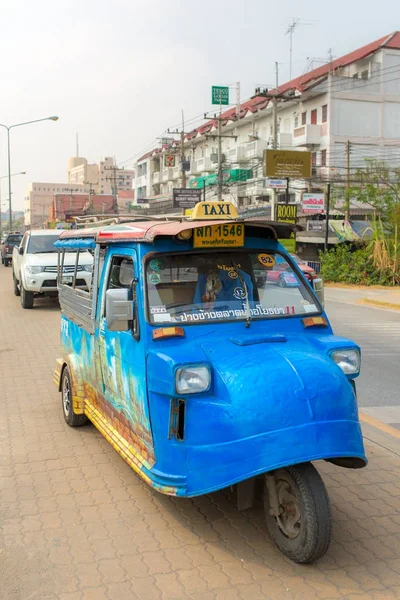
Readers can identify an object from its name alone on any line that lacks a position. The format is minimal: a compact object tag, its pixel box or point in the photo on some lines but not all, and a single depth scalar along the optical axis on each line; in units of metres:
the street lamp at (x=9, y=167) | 46.25
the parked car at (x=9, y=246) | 38.72
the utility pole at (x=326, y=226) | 26.67
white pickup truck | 15.25
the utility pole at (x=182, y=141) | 54.62
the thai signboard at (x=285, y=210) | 25.92
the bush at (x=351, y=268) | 25.08
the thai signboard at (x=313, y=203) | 29.70
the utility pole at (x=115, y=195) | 66.31
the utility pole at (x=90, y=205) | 82.01
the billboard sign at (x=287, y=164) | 29.14
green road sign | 58.31
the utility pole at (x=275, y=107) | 29.98
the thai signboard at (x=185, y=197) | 50.00
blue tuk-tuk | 3.31
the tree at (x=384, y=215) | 24.52
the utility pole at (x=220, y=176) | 42.13
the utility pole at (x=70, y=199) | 99.39
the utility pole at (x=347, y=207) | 31.84
